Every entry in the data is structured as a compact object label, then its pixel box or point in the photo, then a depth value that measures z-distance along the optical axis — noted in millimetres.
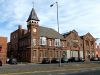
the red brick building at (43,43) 28356
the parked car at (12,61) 24163
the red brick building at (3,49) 24991
